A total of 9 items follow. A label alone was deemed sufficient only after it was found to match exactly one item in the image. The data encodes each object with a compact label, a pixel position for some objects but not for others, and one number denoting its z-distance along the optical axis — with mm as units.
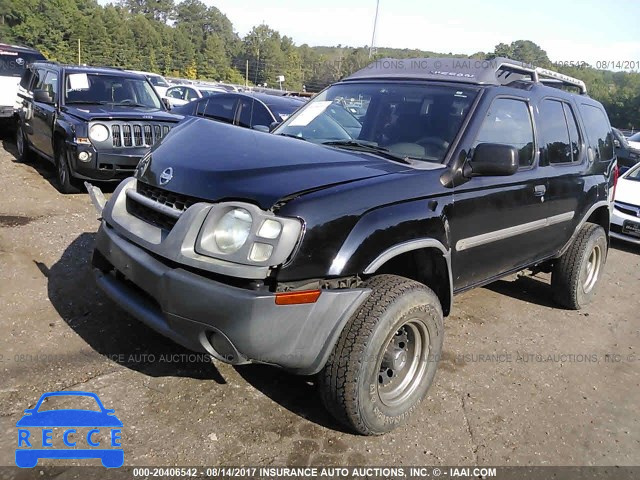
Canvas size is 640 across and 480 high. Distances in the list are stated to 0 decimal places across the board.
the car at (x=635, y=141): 13794
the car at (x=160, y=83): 20878
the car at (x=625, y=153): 12882
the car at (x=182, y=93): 18375
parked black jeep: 6746
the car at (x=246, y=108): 9289
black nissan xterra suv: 2359
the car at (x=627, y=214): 7703
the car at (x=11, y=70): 11156
